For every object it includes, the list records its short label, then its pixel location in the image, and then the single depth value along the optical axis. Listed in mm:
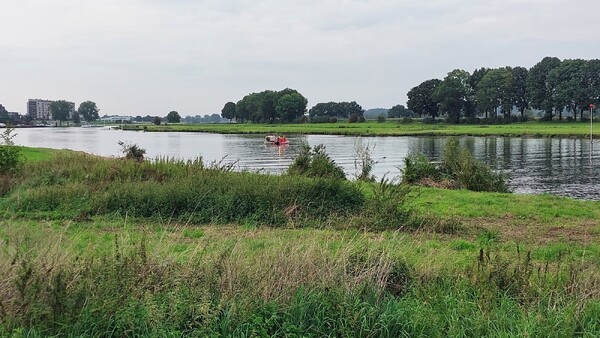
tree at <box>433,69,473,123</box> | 137875
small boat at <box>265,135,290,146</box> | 68938
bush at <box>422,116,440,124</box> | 137725
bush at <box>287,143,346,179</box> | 23578
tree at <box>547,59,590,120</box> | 117938
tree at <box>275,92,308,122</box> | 183500
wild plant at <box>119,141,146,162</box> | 29650
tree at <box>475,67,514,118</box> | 130000
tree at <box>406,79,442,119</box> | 151875
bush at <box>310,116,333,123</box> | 173425
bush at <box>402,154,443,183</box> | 26469
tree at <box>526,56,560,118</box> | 124812
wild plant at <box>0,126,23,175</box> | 19156
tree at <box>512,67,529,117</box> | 134625
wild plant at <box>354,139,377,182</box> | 26094
